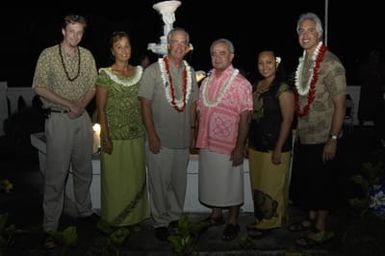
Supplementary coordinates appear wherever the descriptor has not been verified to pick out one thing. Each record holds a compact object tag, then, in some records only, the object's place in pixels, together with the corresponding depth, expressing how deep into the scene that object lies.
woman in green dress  4.77
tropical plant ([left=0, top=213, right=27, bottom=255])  4.19
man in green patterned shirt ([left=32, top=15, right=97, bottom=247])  4.67
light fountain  6.90
